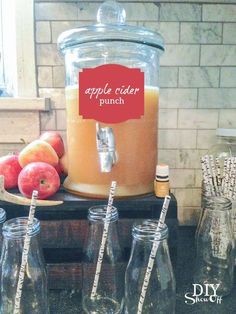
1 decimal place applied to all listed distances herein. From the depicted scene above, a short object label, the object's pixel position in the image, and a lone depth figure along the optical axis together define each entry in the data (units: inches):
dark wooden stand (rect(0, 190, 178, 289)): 26.0
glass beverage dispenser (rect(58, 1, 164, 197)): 25.7
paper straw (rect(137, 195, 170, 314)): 20.6
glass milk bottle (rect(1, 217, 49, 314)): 22.0
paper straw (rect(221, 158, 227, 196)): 31.9
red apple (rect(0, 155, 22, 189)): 29.2
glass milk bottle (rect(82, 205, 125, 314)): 24.3
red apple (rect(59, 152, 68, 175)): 33.0
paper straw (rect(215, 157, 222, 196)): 32.3
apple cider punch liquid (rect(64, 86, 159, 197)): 26.7
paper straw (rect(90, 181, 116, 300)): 22.1
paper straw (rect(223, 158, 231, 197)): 31.6
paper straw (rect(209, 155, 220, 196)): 32.1
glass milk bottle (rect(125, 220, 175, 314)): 22.3
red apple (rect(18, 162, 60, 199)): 26.2
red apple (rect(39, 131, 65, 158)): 34.6
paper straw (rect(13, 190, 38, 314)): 20.2
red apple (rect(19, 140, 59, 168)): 29.6
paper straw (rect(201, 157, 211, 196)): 31.9
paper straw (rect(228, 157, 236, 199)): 31.4
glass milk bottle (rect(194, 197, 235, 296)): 28.0
